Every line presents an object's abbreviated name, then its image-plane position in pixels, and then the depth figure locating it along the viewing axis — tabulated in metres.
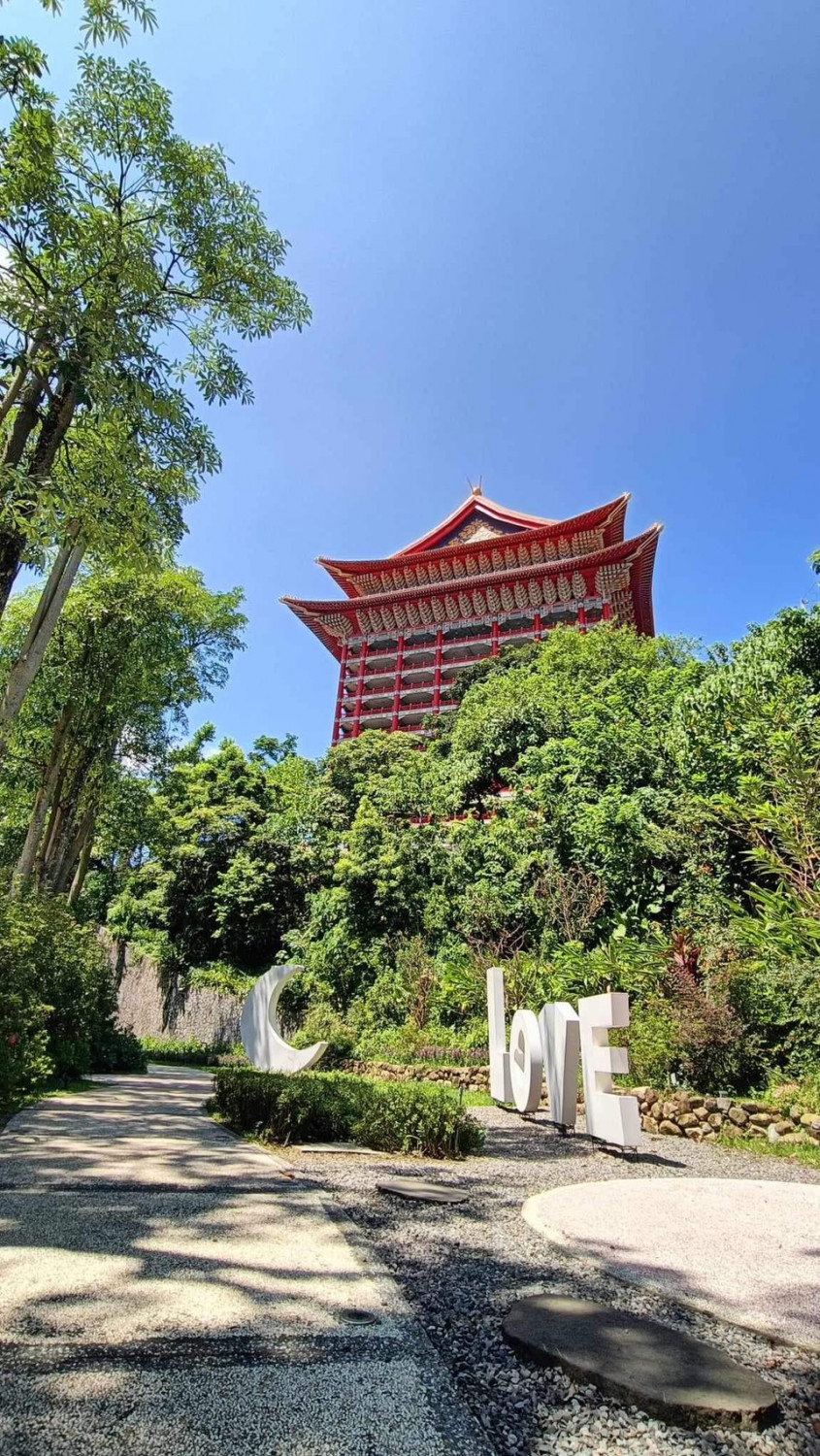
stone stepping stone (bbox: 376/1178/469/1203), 4.13
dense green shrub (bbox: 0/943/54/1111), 5.29
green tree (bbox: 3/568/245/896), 12.16
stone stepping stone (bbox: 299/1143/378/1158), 5.49
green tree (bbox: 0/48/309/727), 5.79
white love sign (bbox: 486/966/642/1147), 5.96
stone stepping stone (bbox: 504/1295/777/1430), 1.89
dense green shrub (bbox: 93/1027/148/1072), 12.13
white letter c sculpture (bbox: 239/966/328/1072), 8.61
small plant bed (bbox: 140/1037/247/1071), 16.25
